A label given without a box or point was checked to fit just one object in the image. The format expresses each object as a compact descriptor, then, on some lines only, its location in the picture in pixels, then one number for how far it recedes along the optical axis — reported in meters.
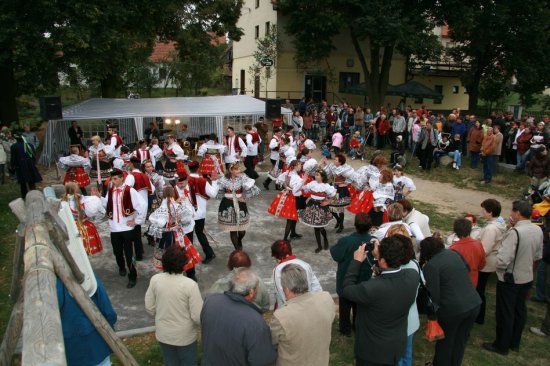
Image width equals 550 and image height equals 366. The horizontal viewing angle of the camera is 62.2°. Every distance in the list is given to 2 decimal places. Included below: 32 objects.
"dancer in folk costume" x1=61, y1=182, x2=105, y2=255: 6.50
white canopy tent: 15.70
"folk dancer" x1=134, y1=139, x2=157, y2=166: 10.77
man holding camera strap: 5.03
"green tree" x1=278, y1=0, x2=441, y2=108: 20.52
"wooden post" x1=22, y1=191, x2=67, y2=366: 1.64
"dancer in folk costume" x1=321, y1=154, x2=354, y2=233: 9.02
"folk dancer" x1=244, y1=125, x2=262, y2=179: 13.20
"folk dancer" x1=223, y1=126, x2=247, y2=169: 12.82
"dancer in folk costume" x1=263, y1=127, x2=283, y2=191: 12.73
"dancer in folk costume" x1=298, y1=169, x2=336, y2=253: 8.07
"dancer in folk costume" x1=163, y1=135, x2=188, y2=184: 10.60
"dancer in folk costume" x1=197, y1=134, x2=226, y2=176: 11.50
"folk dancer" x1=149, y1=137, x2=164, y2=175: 11.39
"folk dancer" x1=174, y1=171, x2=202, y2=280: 6.67
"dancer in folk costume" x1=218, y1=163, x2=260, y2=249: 7.67
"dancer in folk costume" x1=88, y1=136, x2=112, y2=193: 11.51
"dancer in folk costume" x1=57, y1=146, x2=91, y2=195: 10.12
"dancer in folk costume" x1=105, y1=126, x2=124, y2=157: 12.09
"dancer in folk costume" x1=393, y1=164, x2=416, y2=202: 8.17
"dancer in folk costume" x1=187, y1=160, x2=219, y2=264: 7.37
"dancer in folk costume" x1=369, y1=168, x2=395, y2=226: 7.81
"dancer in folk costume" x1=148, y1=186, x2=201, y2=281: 6.32
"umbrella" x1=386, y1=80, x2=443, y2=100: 24.19
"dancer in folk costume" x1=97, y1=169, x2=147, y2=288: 6.58
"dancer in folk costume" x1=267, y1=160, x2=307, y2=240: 8.38
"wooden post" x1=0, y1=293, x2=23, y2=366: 2.41
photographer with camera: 3.51
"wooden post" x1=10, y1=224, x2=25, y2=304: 2.74
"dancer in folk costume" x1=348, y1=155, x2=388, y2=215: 8.34
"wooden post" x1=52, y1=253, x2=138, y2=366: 2.45
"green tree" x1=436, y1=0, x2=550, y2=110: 20.91
